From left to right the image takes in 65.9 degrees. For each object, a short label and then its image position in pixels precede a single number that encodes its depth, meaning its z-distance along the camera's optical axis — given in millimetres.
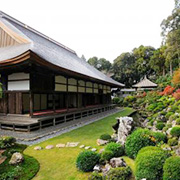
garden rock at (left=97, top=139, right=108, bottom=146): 5106
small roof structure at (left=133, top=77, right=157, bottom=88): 21516
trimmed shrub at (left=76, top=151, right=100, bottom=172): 3381
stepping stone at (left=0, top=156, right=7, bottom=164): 3875
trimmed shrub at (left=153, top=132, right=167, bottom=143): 5106
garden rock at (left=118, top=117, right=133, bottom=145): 4555
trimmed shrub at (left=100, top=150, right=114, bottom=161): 3571
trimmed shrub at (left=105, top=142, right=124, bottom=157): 3905
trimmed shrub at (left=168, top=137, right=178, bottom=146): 4859
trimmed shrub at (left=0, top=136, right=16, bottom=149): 4784
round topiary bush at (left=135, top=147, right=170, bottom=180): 2695
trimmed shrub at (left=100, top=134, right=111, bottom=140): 5439
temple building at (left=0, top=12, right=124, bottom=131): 6762
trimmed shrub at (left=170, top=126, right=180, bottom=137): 5288
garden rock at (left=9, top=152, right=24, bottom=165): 3679
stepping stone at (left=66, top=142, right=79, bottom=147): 5148
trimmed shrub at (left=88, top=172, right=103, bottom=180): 2934
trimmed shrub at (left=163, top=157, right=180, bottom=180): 2479
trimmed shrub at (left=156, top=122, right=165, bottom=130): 7926
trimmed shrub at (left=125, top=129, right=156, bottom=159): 3607
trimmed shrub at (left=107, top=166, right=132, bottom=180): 2807
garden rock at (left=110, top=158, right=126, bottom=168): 3195
